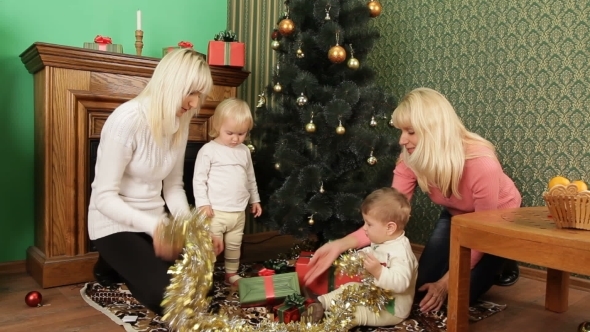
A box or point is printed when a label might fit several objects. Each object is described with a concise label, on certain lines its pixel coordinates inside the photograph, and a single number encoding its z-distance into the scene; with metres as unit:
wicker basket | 1.36
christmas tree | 2.40
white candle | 2.71
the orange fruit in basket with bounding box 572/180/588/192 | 1.41
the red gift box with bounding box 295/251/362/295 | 1.99
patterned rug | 1.82
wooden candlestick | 2.71
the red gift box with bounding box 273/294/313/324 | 1.79
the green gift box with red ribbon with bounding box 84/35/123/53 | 2.50
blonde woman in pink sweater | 1.86
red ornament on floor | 1.96
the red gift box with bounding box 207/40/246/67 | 2.76
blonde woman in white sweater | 1.78
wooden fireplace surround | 2.28
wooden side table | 1.30
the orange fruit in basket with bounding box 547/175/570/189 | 1.45
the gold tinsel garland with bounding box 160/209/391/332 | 1.56
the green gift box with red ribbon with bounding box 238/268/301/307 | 1.95
